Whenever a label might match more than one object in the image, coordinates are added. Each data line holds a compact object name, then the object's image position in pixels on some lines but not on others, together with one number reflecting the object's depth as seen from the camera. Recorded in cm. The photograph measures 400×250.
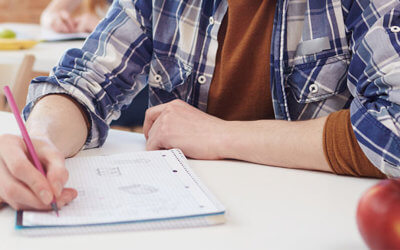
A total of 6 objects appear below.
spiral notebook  66
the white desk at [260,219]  64
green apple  212
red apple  50
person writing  92
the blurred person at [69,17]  244
